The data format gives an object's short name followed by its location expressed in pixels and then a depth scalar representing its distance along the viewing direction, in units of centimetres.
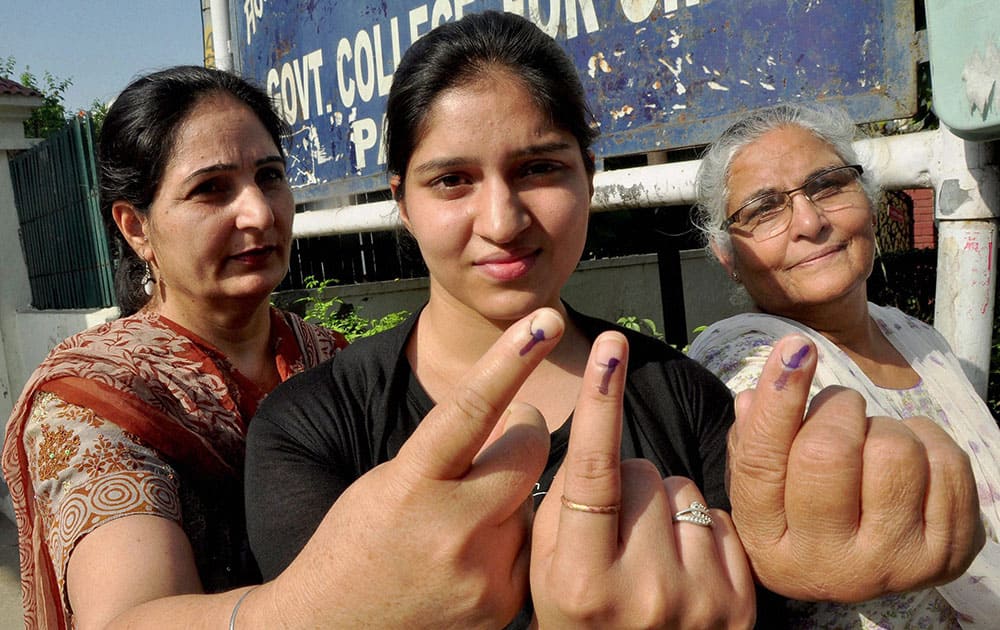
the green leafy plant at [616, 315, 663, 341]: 383
